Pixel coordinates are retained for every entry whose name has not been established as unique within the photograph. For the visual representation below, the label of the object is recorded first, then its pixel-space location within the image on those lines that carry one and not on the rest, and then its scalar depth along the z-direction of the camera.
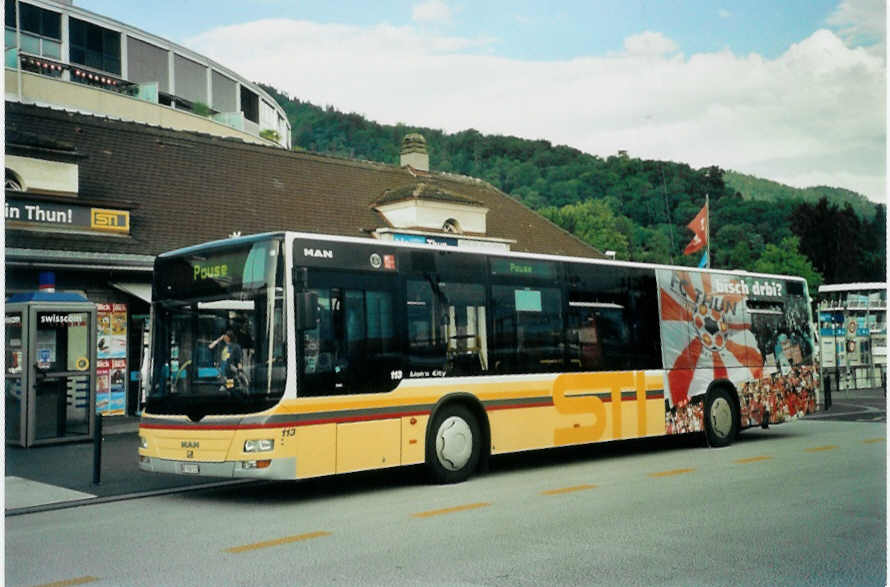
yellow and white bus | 10.45
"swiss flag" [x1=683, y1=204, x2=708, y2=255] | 30.53
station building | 19.70
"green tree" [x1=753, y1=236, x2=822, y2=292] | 77.47
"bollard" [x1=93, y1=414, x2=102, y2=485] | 12.38
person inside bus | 10.55
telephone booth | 15.86
